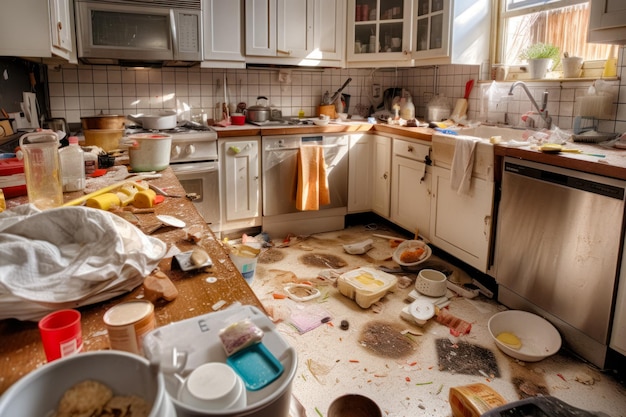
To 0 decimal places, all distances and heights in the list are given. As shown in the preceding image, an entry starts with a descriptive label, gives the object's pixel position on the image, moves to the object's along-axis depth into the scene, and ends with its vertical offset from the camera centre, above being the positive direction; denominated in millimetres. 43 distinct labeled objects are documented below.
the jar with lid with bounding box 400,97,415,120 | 3900 +42
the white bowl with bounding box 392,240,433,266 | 3014 -885
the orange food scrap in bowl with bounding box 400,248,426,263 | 3033 -901
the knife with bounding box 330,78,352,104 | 4084 +207
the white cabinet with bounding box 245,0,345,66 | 3545 +658
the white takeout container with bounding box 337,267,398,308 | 2559 -951
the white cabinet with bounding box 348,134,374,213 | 3818 -473
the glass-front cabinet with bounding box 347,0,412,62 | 3740 +687
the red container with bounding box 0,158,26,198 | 1656 -233
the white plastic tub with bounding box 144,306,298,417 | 631 -364
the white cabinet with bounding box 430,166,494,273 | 2688 -634
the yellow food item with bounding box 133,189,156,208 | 1590 -289
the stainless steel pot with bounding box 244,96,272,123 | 3730 +16
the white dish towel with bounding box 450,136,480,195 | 2715 -276
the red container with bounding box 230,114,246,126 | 3604 -31
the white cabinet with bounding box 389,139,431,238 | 3268 -519
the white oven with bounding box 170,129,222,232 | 3201 -357
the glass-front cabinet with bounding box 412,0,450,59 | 3312 +650
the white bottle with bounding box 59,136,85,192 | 1756 -202
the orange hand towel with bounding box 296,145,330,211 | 3559 -473
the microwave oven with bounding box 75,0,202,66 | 3059 +562
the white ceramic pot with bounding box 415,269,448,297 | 2646 -946
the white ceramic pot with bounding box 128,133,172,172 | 2074 -167
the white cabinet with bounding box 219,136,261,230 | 3422 -493
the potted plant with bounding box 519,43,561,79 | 2930 +365
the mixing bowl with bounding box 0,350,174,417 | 565 -339
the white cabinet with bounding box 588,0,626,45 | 2189 +454
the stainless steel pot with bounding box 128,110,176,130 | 3307 -46
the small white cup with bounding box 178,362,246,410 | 612 -365
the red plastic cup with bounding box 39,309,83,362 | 762 -363
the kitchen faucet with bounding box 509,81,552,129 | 2877 +60
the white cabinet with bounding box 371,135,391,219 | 3711 -480
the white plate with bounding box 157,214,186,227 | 1412 -324
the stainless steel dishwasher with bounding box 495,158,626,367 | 1941 -598
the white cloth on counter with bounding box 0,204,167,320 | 879 -295
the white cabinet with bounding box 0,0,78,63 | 1922 +358
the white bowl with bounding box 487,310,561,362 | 2080 -1023
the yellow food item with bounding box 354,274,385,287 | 2670 -946
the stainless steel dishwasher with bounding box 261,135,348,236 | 3549 -550
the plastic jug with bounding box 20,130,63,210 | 1504 -196
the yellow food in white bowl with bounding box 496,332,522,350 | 2184 -1048
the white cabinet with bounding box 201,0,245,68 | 3395 +604
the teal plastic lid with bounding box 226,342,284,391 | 674 -373
